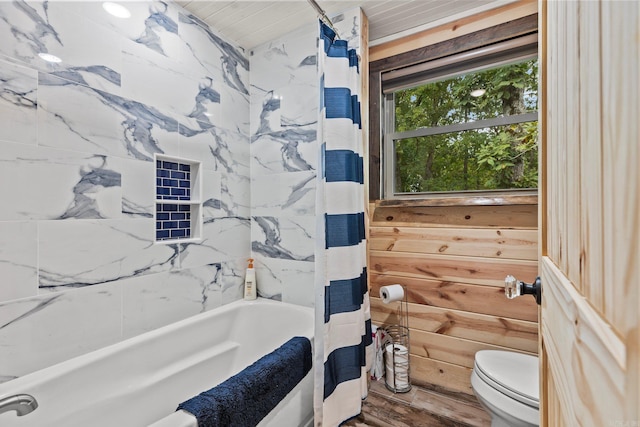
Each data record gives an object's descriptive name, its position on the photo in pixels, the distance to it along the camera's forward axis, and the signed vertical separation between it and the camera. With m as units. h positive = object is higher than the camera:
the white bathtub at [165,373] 1.16 -0.78
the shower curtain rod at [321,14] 1.46 +1.03
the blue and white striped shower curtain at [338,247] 1.46 -0.17
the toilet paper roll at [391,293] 1.76 -0.48
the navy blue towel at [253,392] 0.92 -0.63
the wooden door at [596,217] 0.19 +0.00
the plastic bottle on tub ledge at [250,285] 2.16 -0.53
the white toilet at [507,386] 1.14 -0.74
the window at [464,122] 1.73 +0.58
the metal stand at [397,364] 1.78 -0.92
